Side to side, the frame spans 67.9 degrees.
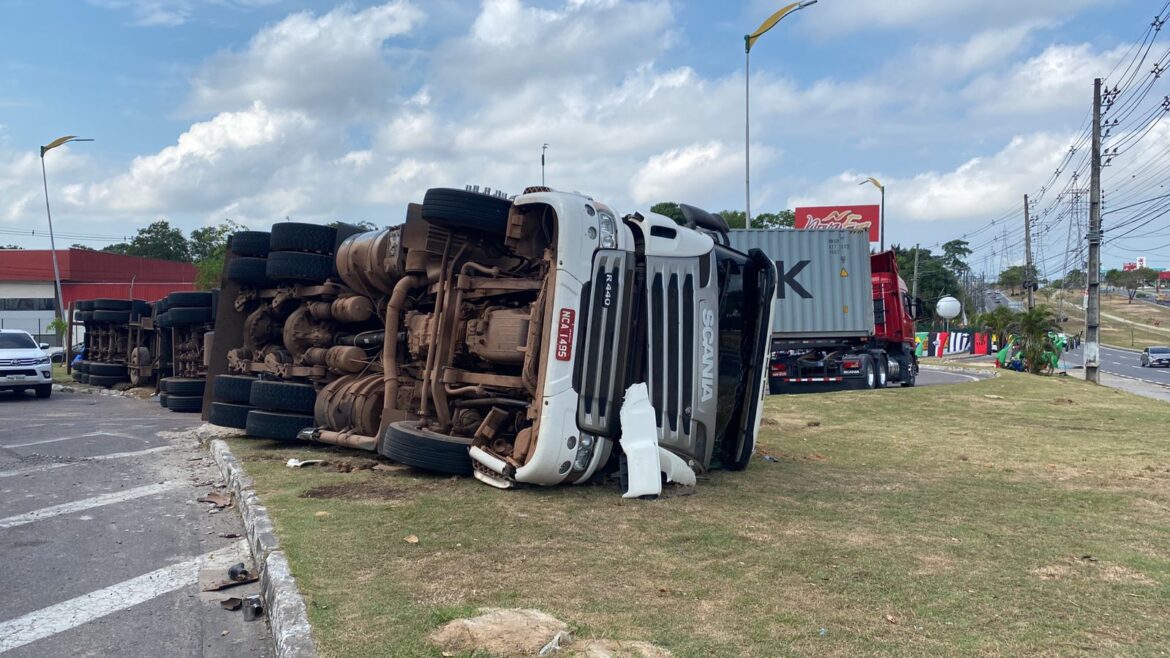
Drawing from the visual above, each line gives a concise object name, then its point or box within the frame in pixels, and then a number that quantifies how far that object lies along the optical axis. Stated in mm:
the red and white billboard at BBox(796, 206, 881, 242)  43125
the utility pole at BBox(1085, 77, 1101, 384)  27356
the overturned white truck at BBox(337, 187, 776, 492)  6266
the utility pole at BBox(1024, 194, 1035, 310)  44094
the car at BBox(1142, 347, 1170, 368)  48219
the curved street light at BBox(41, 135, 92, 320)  31141
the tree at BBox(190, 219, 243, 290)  36625
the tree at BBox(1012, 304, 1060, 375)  29062
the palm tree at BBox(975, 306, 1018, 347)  33625
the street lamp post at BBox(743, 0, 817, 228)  19781
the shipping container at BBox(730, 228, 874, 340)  19984
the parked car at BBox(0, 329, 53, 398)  18719
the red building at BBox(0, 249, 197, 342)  53406
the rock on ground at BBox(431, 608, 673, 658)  3426
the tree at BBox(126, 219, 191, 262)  83188
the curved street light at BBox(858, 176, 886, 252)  34500
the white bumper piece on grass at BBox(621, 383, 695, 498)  6301
